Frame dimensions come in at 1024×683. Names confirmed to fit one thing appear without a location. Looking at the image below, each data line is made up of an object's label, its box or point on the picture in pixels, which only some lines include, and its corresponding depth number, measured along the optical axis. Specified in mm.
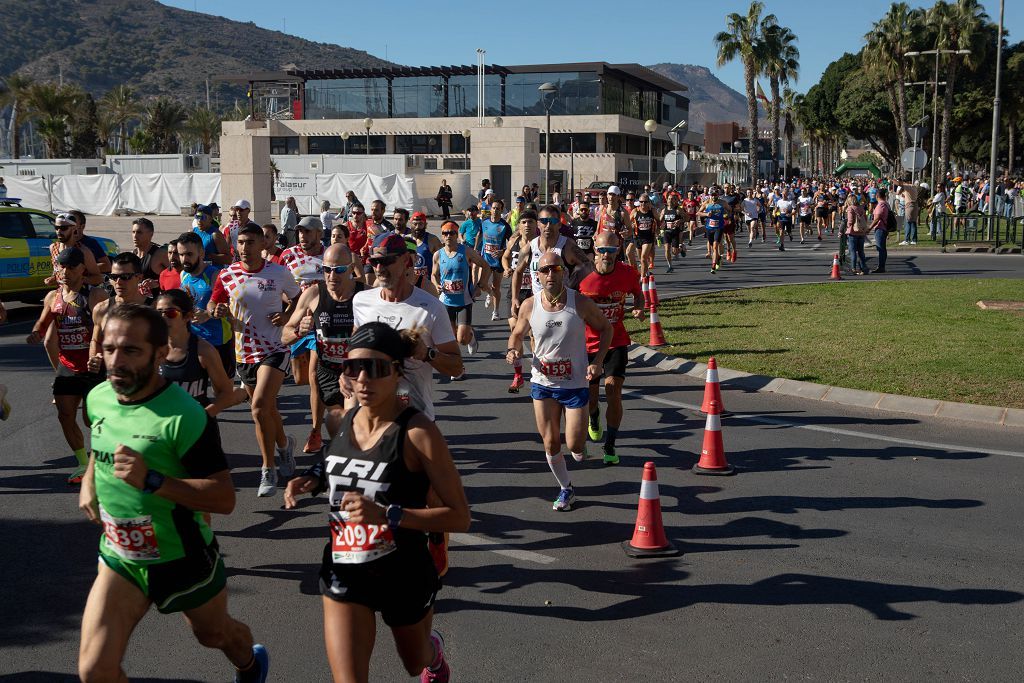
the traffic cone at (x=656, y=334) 14445
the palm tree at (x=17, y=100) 72462
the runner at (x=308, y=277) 8945
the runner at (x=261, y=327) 7949
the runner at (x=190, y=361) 6152
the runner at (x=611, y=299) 9117
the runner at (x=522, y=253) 12039
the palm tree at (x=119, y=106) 82438
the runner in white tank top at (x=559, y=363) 7582
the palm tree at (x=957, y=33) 55594
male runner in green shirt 3877
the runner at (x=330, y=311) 7820
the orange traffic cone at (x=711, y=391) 8781
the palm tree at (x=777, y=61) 62875
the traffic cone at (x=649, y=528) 6578
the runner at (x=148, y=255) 10138
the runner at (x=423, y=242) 13898
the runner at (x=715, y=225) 24892
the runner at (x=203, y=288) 8422
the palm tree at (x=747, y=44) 62438
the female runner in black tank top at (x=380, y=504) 3889
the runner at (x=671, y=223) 26031
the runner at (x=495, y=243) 17562
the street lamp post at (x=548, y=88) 33562
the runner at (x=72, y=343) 8102
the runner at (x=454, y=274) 13055
